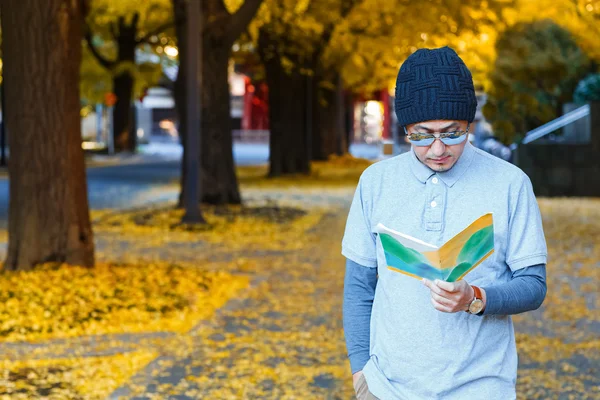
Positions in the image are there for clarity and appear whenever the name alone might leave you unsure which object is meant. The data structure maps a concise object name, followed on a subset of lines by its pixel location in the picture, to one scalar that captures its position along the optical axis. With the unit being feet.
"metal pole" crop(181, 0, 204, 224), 56.70
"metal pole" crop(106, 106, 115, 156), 178.65
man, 10.12
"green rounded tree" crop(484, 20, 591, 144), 110.83
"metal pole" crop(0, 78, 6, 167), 124.48
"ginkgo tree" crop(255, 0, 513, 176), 78.28
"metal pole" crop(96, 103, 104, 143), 207.70
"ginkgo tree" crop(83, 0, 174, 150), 133.39
